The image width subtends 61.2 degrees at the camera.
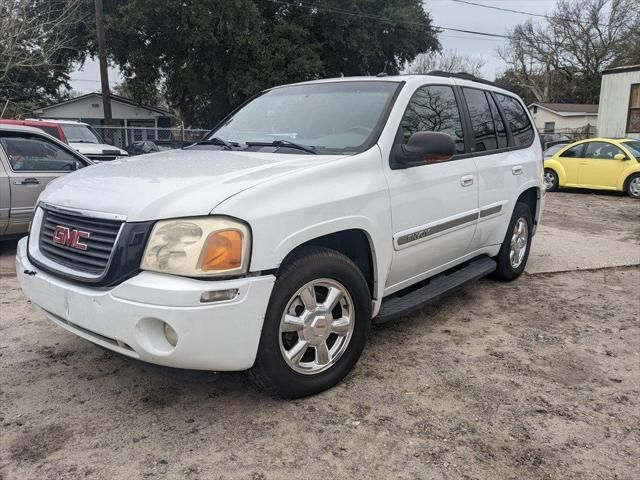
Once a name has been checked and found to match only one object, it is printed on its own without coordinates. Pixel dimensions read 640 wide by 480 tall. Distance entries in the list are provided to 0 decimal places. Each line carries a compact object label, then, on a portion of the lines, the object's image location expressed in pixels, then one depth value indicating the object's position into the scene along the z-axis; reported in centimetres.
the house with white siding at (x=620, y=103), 2319
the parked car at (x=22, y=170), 614
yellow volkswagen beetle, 1325
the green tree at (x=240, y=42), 2534
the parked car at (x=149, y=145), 1877
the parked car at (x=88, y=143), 1095
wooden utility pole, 2089
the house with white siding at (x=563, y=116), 4009
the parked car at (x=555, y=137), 2877
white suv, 252
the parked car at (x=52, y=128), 903
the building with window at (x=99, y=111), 3406
